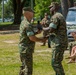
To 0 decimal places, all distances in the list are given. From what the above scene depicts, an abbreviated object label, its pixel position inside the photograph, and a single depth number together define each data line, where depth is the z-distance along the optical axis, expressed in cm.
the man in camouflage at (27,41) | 788
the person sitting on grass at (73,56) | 774
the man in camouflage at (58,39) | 822
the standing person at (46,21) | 1760
